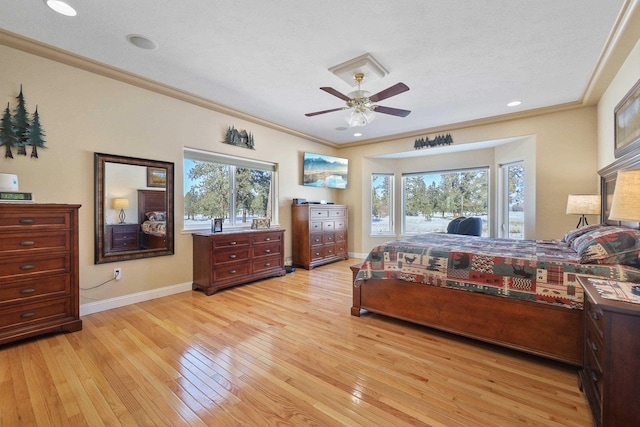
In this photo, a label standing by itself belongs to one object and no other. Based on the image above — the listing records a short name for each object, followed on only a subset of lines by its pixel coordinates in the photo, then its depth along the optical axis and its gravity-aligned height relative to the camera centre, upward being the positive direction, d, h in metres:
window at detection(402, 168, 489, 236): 5.55 +0.33
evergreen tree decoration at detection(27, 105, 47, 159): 2.66 +0.75
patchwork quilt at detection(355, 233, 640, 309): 2.00 -0.45
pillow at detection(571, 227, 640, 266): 1.93 -0.25
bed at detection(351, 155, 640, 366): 1.99 -0.60
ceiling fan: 2.66 +1.14
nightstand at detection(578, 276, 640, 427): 1.27 -0.70
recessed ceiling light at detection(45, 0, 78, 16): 2.04 +1.56
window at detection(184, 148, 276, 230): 4.07 +0.39
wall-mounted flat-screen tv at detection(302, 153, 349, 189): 5.69 +0.91
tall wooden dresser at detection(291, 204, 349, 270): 5.23 -0.42
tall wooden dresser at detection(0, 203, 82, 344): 2.28 -0.50
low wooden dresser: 3.70 -0.66
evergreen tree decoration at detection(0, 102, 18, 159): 2.53 +0.72
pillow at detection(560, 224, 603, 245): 2.83 -0.21
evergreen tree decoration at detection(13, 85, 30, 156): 2.60 +0.84
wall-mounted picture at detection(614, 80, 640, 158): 2.48 +0.89
